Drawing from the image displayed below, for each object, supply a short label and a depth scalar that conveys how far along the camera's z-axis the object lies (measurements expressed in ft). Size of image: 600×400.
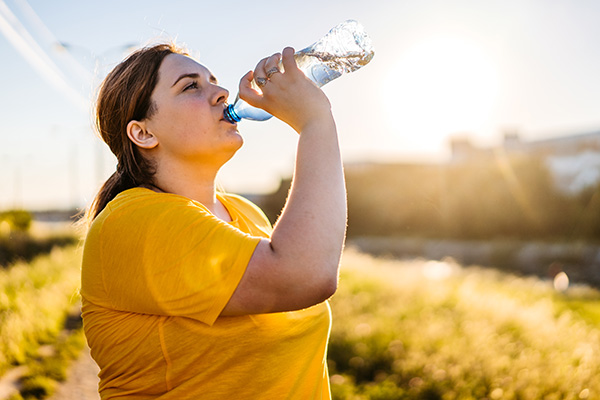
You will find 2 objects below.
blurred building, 114.11
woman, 4.93
